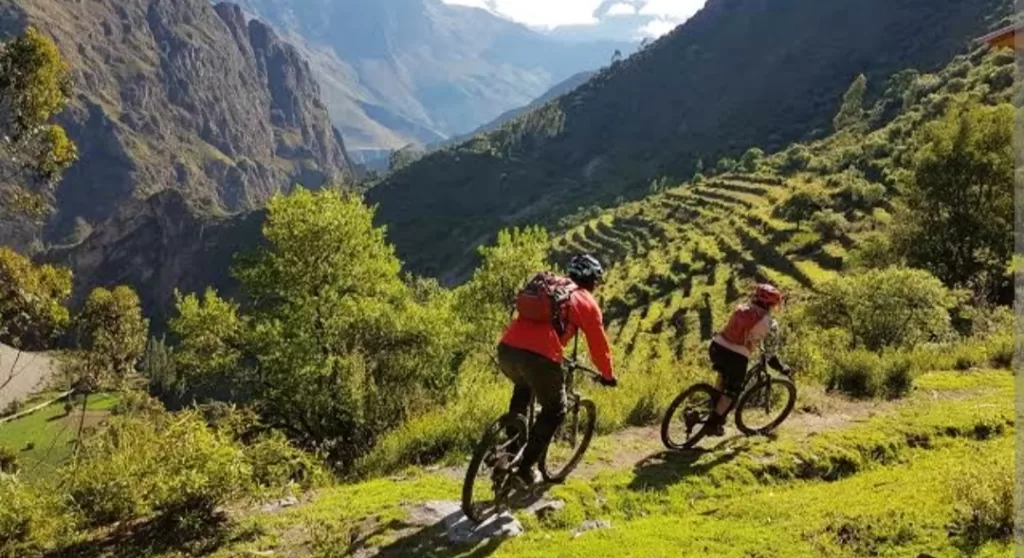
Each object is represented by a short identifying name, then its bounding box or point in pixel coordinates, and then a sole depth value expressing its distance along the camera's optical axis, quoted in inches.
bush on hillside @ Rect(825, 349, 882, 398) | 601.9
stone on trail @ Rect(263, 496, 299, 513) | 397.1
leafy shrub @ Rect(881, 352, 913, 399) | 605.3
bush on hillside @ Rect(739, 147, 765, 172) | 5491.6
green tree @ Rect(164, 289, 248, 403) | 1039.6
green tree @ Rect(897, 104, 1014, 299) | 1467.8
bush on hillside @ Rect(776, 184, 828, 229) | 3243.1
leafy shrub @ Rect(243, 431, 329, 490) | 396.2
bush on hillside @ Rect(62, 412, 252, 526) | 358.6
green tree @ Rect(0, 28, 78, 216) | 755.4
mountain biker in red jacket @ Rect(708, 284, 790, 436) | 451.2
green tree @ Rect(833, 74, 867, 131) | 6013.8
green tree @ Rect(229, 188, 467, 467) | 908.6
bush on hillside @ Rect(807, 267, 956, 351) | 1007.6
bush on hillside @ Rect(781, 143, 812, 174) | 4776.6
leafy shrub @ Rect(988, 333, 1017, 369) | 706.2
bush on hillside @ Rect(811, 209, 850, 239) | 2933.1
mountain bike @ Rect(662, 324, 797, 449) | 467.2
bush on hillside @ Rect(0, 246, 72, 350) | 794.2
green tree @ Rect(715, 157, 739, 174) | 5991.1
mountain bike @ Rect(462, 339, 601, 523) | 360.5
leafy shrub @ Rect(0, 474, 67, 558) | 354.0
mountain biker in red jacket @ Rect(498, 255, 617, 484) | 354.9
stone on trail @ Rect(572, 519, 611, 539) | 360.2
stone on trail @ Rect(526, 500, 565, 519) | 372.8
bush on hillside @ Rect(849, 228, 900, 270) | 1721.7
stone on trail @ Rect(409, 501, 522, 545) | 350.0
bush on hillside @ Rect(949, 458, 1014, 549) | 301.9
